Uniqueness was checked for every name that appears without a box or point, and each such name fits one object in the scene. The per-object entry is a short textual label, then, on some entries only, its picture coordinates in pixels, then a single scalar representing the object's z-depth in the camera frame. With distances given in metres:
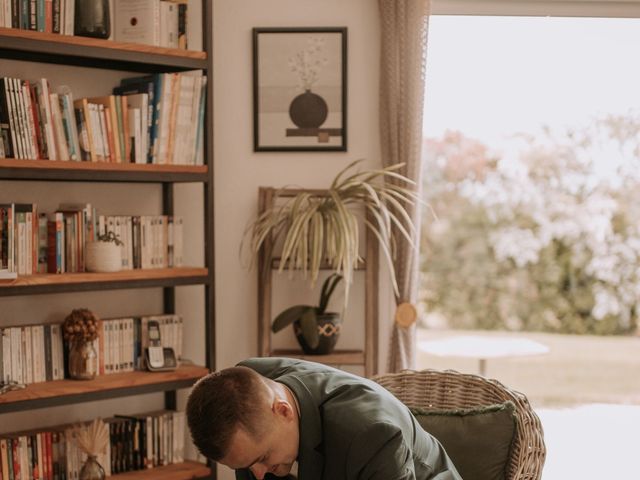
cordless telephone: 3.76
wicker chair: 2.63
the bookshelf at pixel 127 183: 3.32
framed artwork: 4.20
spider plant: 3.87
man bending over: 1.99
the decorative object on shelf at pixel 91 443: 3.47
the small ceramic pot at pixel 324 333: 3.95
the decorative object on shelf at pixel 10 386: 3.31
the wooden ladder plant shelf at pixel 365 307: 4.04
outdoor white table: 4.99
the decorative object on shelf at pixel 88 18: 3.52
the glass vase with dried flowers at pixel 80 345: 3.54
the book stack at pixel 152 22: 3.71
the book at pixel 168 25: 3.77
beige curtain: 4.14
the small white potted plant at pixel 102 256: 3.56
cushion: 2.60
